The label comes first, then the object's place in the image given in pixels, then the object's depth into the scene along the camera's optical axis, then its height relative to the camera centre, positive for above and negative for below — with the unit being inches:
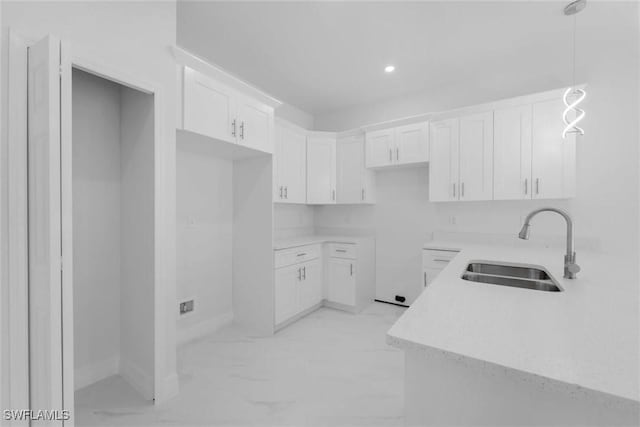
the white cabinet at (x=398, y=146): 125.9 +31.9
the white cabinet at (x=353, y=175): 144.9 +20.2
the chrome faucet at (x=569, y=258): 53.5 -8.9
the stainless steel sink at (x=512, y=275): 60.6 -15.7
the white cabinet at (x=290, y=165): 123.1 +22.2
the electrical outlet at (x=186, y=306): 104.1 -35.9
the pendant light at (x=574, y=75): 80.5 +53.1
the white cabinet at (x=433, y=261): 111.3 -19.9
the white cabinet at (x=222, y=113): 79.2 +32.5
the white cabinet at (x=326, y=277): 116.9 -30.8
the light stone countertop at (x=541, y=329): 23.4 -13.1
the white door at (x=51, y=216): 44.8 -0.6
